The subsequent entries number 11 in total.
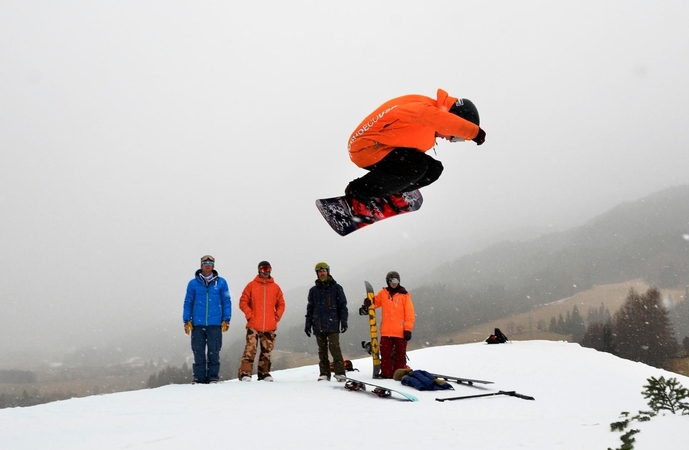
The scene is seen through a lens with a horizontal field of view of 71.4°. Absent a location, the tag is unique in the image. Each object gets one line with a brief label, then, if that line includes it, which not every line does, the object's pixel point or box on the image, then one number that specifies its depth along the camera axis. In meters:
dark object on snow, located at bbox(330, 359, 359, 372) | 10.87
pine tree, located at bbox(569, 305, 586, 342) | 101.06
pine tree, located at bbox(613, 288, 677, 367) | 67.12
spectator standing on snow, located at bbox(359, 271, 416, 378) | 9.27
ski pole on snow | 6.80
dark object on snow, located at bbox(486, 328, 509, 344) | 18.28
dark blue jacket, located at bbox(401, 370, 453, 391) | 7.90
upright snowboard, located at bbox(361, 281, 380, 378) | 9.76
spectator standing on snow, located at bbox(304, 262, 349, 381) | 9.02
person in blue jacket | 8.74
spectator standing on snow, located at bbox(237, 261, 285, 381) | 9.06
